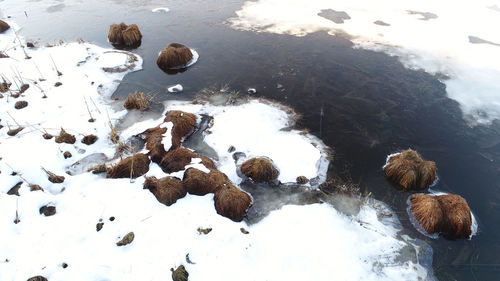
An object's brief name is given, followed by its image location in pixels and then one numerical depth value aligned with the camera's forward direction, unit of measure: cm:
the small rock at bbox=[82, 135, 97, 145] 1041
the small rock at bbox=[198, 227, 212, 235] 754
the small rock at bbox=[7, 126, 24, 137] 1034
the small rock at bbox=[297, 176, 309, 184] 926
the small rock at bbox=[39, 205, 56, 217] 766
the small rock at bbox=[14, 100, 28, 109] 1175
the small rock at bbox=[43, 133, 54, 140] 1022
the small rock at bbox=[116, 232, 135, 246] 712
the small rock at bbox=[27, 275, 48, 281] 620
